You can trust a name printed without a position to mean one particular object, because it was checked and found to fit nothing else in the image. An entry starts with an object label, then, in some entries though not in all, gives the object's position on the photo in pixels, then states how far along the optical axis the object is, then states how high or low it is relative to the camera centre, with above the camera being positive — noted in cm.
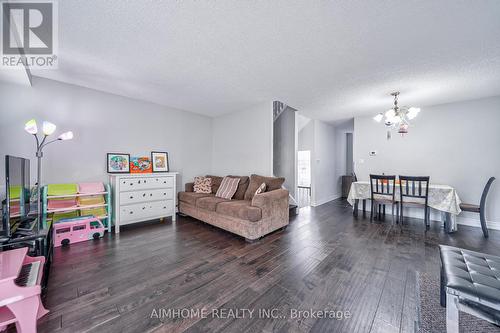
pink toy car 262 -93
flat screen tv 149 -25
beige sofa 281 -71
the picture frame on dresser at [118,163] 348 +4
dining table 322 -65
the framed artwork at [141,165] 374 +0
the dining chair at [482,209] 307 -72
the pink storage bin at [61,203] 271 -56
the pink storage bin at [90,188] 301 -36
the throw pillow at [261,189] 326 -41
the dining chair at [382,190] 377 -51
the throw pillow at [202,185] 424 -45
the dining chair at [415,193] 342 -51
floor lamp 222 +42
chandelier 333 +92
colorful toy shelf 268 -55
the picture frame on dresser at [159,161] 403 +9
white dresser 323 -58
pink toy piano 110 -78
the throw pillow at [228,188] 376 -46
